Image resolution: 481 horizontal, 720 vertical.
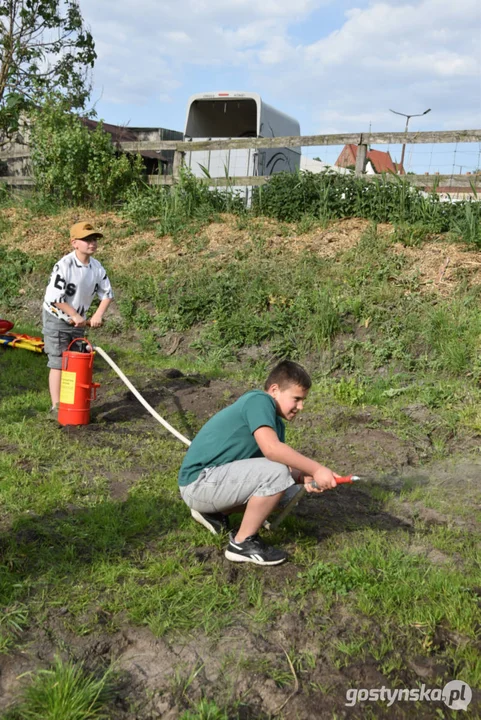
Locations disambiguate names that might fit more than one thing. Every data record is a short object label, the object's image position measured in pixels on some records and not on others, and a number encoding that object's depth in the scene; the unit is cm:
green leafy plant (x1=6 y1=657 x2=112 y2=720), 234
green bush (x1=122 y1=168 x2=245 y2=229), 1170
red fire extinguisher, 569
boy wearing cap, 593
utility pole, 1564
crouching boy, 339
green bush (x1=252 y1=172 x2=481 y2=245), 935
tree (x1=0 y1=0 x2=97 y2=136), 1507
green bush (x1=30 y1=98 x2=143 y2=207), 1296
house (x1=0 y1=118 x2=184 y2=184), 1606
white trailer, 1302
